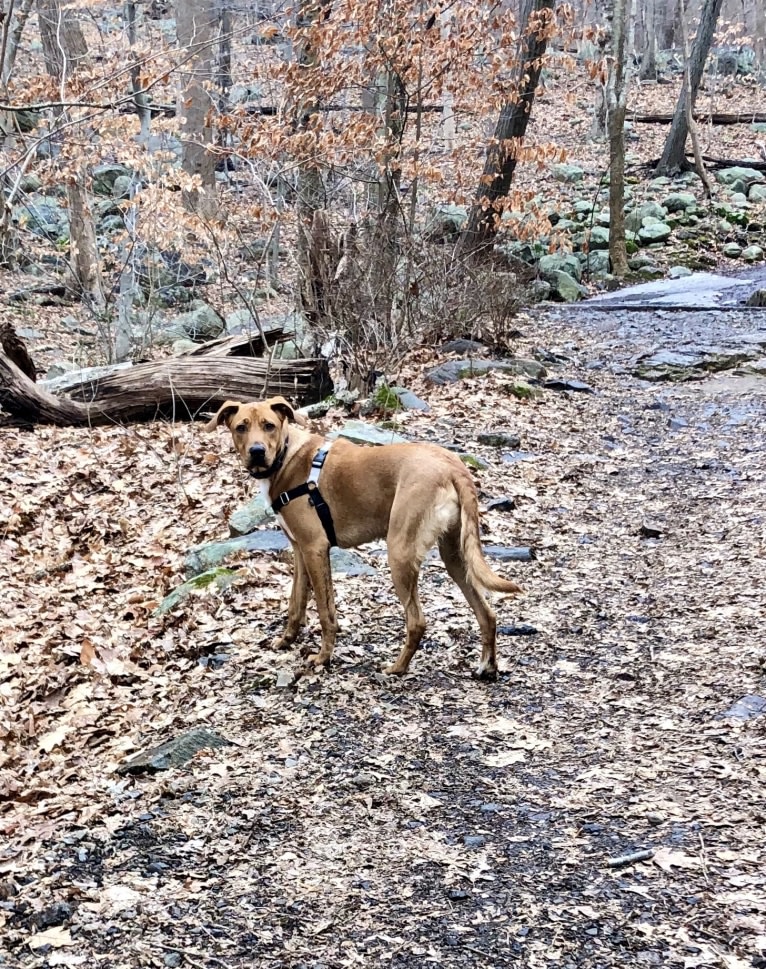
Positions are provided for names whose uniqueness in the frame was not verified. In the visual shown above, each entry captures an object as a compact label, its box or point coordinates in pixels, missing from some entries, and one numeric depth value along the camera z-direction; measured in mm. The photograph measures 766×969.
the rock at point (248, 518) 7625
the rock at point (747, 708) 4625
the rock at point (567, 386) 12500
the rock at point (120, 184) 23738
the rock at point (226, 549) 7125
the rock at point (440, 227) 12906
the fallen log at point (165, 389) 10797
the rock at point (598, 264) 21938
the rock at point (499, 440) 9977
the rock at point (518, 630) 6047
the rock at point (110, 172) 25228
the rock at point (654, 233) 23703
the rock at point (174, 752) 4625
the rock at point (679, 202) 25500
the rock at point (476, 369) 11906
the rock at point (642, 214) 24188
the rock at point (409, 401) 10719
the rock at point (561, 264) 21312
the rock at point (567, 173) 28719
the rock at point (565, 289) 20266
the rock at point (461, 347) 13070
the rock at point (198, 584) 6609
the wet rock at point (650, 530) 7594
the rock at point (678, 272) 21105
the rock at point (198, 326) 16031
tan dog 5137
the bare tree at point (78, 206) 14430
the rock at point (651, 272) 21531
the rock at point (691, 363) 13203
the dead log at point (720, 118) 34000
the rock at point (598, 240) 23344
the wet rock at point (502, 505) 8258
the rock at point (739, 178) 26969
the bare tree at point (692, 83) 28203
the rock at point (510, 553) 7219
